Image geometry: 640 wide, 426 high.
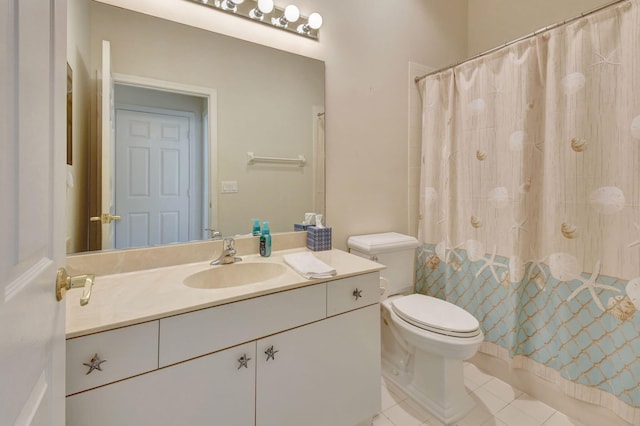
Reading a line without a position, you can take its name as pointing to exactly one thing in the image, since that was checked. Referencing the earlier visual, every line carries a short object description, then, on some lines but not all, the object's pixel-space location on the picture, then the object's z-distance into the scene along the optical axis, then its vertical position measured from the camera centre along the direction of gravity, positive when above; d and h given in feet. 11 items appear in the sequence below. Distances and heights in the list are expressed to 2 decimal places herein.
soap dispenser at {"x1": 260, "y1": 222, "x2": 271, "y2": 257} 4.71 -0.54
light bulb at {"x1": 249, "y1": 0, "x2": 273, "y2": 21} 4.63 +3.34
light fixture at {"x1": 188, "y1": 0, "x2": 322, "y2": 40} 4.54 +3.35
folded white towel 3.75 -0.80
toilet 4.38 -1.99
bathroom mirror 3.86 +1.34
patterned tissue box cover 5.08 -0.51
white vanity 2.57 -1.54
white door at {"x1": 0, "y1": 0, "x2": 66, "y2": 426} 1.18 +0.00
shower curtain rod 3.93 +2.92
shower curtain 3.91 +0.17
